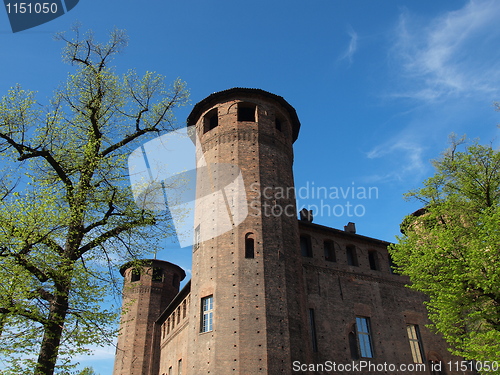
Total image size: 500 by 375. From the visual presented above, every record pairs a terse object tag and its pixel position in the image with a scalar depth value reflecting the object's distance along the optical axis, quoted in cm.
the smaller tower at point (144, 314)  2731
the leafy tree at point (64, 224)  923
